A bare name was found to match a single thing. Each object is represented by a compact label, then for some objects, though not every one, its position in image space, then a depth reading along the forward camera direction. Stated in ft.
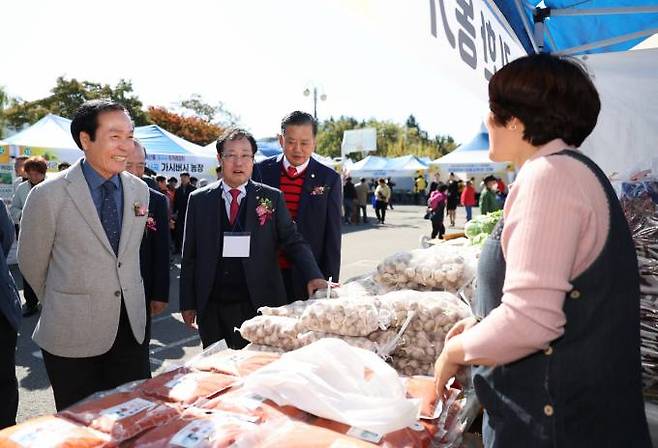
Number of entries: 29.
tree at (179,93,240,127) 171.42
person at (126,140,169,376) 8.87
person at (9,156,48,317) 19.76
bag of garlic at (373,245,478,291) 7.16
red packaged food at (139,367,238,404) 4.80
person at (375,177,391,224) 64.49
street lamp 97.87
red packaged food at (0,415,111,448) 3.90
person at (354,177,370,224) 63.88
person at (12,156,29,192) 23.25
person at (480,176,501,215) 39.24
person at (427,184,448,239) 43.97
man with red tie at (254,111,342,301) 11.10
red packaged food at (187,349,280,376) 5.38
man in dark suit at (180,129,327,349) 9.00
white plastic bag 4.32
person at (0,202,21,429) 8.06
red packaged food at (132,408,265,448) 3.91
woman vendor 3.42
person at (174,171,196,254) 34.88
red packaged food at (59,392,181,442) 4.18
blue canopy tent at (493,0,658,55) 10.20
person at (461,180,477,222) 56.90
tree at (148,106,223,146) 144.77
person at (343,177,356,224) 62.23
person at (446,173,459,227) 61.98
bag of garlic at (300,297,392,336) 5.81
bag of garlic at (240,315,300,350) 6.15
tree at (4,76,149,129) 122.01
